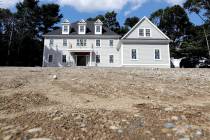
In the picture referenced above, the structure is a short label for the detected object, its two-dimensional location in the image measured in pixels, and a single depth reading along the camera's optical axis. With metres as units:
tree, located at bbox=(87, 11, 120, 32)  31.45
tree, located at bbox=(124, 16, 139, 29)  32.27
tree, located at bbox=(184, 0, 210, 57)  24.13
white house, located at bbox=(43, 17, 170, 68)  20.39
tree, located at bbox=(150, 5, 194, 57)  28.99
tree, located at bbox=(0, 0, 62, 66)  25.07
